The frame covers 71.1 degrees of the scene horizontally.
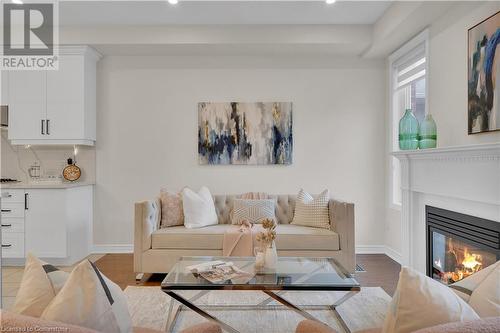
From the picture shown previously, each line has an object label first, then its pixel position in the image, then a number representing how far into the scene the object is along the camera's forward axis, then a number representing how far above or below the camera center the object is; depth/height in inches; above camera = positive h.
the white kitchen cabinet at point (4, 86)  173.5 +41.0
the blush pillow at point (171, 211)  155.1 -19.1
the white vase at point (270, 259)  101.1 -26.4
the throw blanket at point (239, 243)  139.6 -30.2
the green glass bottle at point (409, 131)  132.5 +13.9
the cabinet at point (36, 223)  162.2 -25.3
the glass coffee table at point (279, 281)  88.0 -29.8
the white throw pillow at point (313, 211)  152.7 -19.4
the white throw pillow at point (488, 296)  43.9 -16.8
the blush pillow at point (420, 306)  37.9 -15.4
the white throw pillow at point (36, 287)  42.5 -14.9
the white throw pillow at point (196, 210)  152.5 -18.9
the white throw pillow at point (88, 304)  39.3 -15.9
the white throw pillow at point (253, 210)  158.1 -19.4
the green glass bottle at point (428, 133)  126.1 +12.5
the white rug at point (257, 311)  101.8 -45.5
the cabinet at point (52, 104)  174.6 +32.2
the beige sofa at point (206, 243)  140.9 -30.4
